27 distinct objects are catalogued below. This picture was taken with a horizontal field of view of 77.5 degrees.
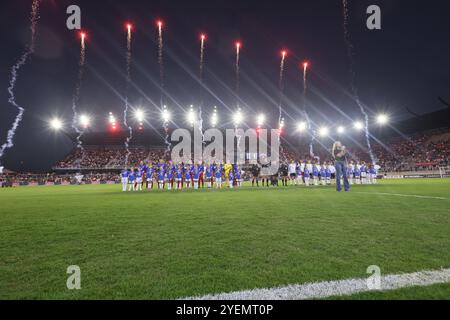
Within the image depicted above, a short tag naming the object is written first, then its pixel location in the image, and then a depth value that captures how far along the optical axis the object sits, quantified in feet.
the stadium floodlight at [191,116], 182.50
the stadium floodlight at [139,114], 179.22
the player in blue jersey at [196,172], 71.51
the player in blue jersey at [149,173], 67.87
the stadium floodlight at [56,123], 166.71
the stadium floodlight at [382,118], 177.13
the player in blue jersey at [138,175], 65.14
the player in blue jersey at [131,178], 63.82
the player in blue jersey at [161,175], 68.55
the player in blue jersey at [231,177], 68.49
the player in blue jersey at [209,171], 71.05
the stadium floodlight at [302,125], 194.37
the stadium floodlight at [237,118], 173.86
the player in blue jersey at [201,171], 69.82
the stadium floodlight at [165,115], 179.03
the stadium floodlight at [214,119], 187.76
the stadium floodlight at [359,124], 168.18
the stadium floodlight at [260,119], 184.34
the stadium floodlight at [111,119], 192.34
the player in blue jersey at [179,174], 69.62
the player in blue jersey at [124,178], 62.20
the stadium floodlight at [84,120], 179.83
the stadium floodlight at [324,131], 196.34
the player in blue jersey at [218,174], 70.07
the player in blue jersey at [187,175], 68.93
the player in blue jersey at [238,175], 74.23
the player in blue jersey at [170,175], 68.77
